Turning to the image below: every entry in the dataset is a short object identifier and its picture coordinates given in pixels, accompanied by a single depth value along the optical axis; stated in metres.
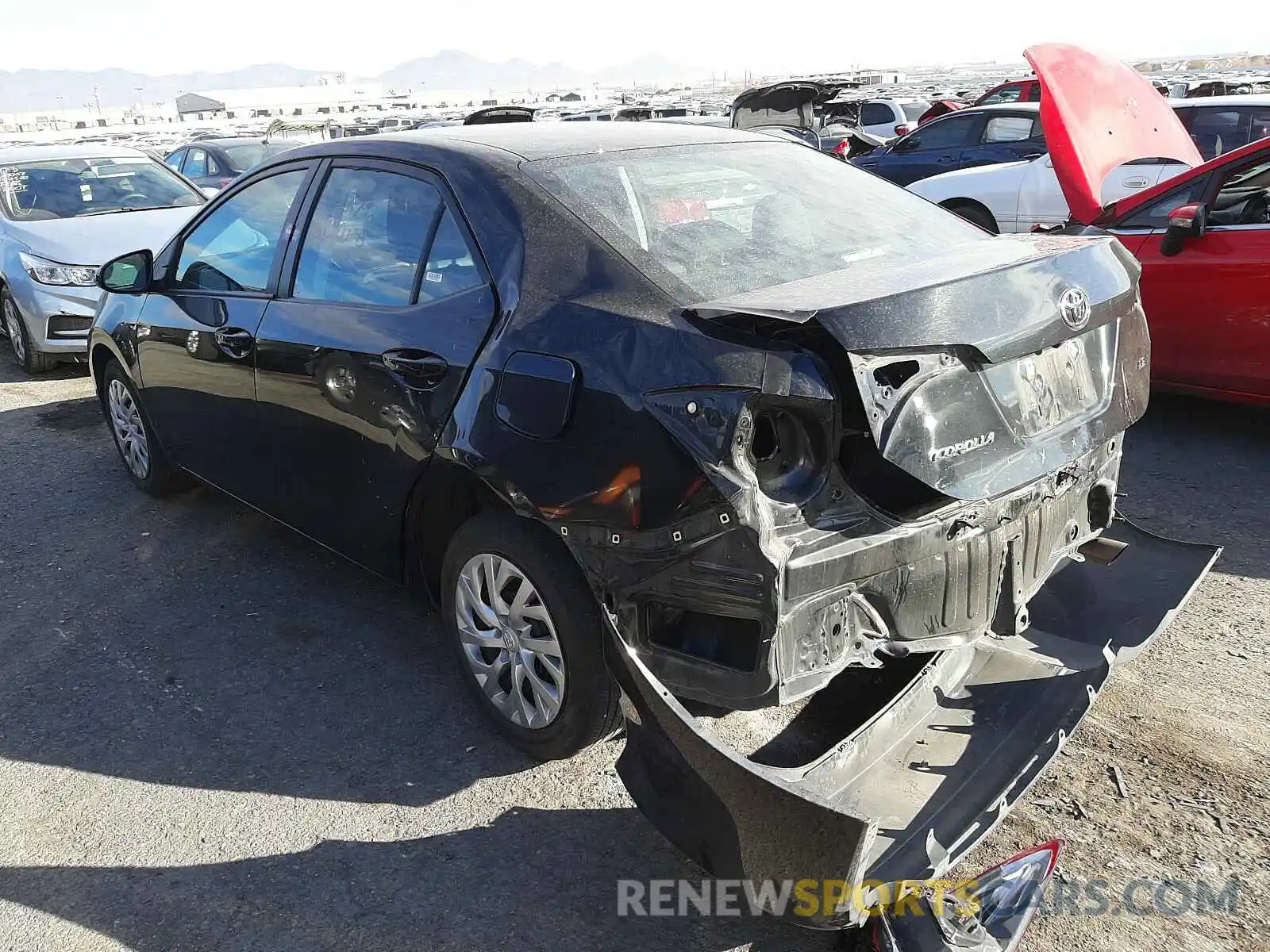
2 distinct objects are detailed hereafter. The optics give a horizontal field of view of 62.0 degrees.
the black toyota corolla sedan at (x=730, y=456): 2.35
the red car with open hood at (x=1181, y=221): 5.00
